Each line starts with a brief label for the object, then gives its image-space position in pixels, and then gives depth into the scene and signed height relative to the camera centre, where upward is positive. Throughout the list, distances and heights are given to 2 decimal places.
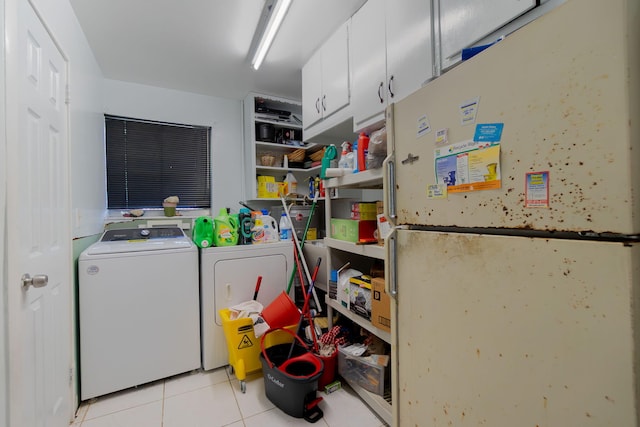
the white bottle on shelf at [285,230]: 2.55 -0.16
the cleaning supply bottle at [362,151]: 1.68 +0.38
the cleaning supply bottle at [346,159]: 1.84 +0.37
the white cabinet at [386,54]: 1.45 +0.96
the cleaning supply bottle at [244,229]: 2.26 -0.13
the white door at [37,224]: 0.90 -0.02
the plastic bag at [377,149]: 1.51 +0.35
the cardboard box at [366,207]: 1.74 +0.03
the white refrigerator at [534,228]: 0.54 -0.05
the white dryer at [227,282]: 2.01 -0.54
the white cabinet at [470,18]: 1.09 +0.84
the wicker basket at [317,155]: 3.25 +0.71
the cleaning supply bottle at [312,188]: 3.20 +0.30
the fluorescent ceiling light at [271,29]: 1.77 +1.38
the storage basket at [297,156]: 3.42 +0.74
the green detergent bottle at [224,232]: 2.11 -0.14
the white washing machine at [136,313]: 1.68 -0.65
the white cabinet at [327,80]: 2.08 +1.14
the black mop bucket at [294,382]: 1.51 -0.99
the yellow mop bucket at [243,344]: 1.81 -0.90
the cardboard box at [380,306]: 1.43 -0.52
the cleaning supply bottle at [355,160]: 1.77 +0.35
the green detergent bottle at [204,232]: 2.06 -0.13
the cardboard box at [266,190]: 3.30 +0.29
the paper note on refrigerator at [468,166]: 0.77 +0.14
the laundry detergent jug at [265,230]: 2.31 -0.14
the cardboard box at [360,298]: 1.61 -0.53
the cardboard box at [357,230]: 1.70 -0.12
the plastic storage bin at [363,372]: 1.60 -1.01
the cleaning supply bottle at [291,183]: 3.40 +0.38
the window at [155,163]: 2.95 +0.61
